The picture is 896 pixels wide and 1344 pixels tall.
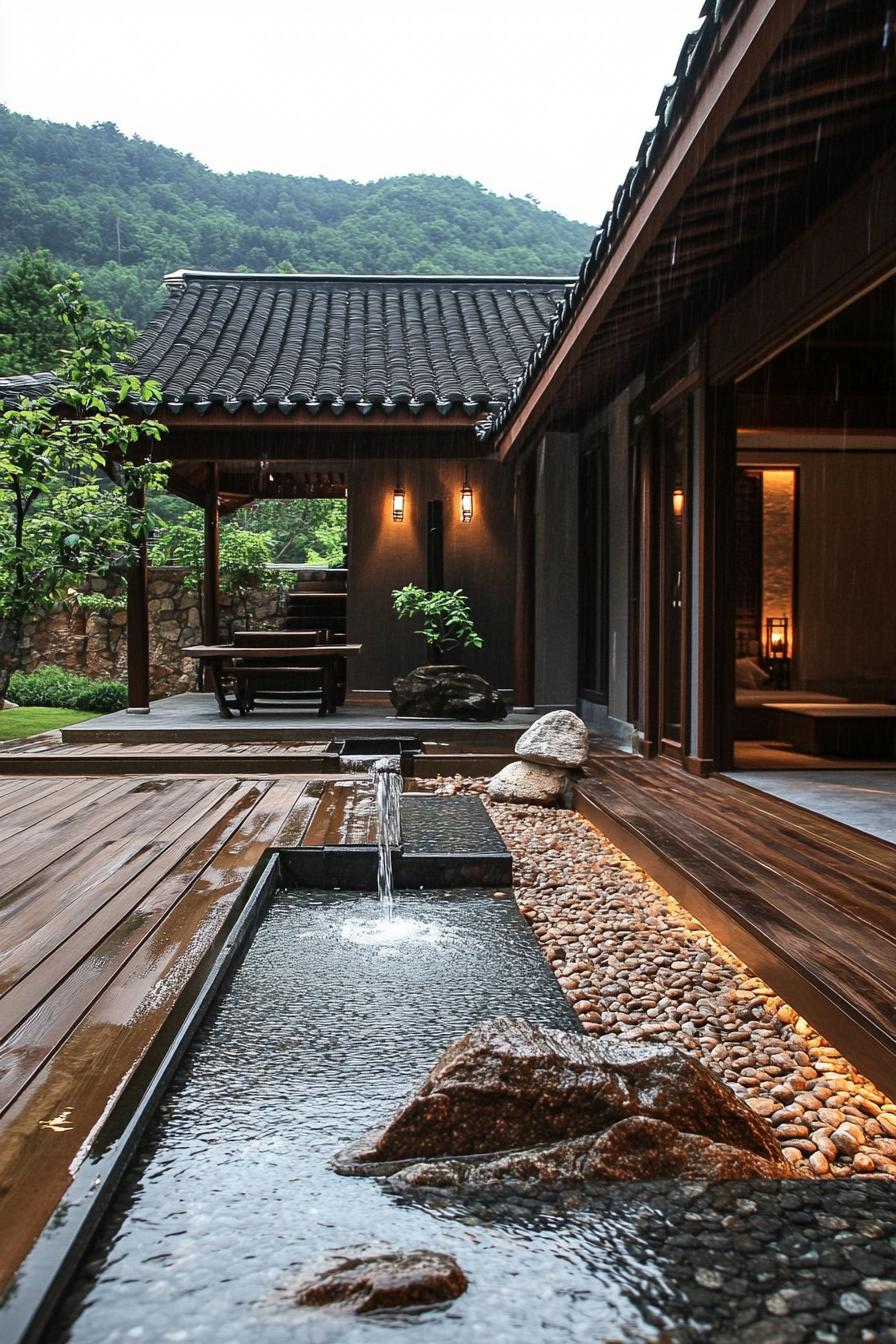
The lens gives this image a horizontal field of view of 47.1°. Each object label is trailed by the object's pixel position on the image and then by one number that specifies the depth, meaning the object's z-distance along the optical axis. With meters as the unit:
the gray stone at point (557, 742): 5.57
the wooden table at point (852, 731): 6.09
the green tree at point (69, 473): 6.91
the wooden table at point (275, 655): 7.92
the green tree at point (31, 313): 17.20
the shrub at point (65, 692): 10.78
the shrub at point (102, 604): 12.58
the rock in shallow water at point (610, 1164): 1.75
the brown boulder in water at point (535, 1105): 1.85
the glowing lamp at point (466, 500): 9.53
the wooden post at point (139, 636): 8.15
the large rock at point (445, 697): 7.91
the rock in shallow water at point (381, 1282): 1.40
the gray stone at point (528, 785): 5.52
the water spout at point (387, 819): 3.89
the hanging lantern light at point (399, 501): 9.92
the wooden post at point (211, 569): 10.71
